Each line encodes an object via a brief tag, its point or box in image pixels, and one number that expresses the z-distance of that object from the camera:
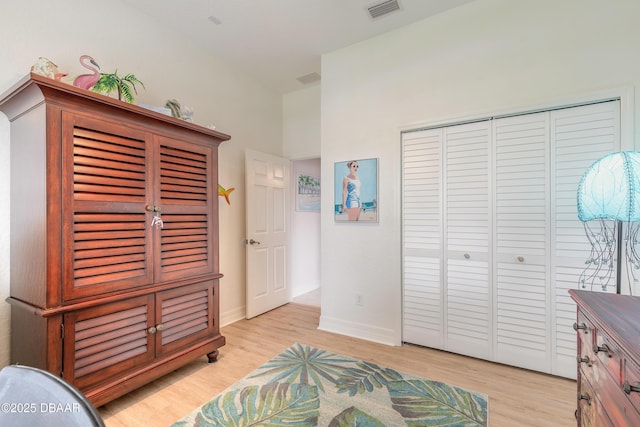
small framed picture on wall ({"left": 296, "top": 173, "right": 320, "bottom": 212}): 4.56
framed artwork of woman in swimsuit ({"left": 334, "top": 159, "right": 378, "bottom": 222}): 2.88
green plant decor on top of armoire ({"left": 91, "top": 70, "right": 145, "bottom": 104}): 1.83
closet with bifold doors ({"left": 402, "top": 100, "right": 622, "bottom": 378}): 2.12
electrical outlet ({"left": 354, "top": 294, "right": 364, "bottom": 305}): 2.95
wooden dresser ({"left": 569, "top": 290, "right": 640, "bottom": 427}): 0.80
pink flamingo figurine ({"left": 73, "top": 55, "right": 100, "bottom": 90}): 1.81
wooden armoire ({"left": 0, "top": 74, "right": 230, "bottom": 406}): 1.54
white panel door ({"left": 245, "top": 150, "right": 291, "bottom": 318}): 3.46
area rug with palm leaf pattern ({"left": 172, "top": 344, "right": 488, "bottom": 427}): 1.71
